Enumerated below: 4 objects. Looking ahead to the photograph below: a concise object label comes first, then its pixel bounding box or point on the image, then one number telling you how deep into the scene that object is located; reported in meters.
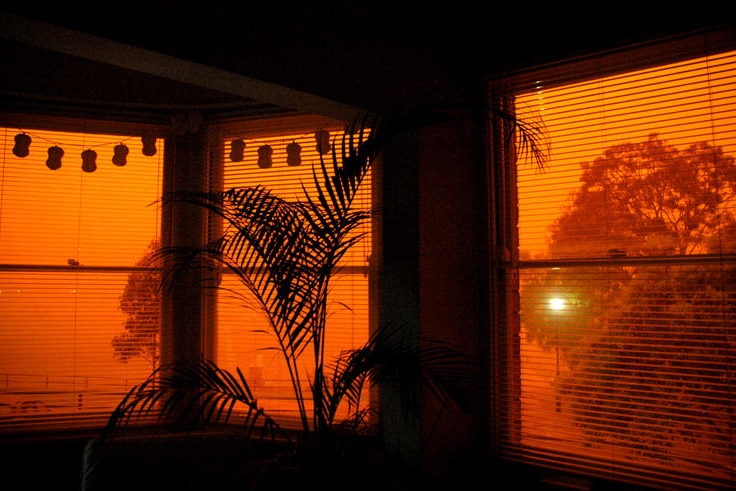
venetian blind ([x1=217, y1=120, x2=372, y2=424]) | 3.23
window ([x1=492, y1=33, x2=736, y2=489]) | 2.35
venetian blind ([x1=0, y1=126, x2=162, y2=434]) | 3.22
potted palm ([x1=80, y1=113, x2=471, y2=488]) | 2.14
